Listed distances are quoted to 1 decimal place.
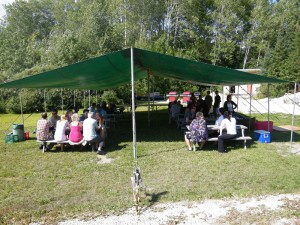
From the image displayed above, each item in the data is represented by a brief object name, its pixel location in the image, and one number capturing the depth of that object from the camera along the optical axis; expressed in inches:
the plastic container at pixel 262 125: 405.4
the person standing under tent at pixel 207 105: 513.0
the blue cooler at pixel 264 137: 339.3
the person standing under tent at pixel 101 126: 319.9
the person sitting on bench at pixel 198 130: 295.0
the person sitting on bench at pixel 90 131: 296.8
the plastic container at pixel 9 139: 368.8
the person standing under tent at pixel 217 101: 532.9
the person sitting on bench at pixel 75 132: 301.9
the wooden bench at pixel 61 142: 306.7
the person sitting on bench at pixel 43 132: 310.8
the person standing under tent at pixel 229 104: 450.6
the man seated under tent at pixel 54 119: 373.0
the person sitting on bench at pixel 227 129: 294.7
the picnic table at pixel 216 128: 301.9
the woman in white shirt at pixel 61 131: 307.3
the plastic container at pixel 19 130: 372.5
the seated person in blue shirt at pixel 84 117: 397.5
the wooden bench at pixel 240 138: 300.8
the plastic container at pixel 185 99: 1008.8
